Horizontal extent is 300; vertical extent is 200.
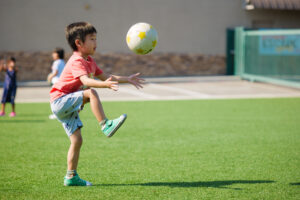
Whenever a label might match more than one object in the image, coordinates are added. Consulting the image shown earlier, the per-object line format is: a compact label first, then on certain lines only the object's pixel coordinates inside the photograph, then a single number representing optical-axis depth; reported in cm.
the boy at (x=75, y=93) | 482
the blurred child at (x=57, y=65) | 1120
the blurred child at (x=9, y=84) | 1150
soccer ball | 583
